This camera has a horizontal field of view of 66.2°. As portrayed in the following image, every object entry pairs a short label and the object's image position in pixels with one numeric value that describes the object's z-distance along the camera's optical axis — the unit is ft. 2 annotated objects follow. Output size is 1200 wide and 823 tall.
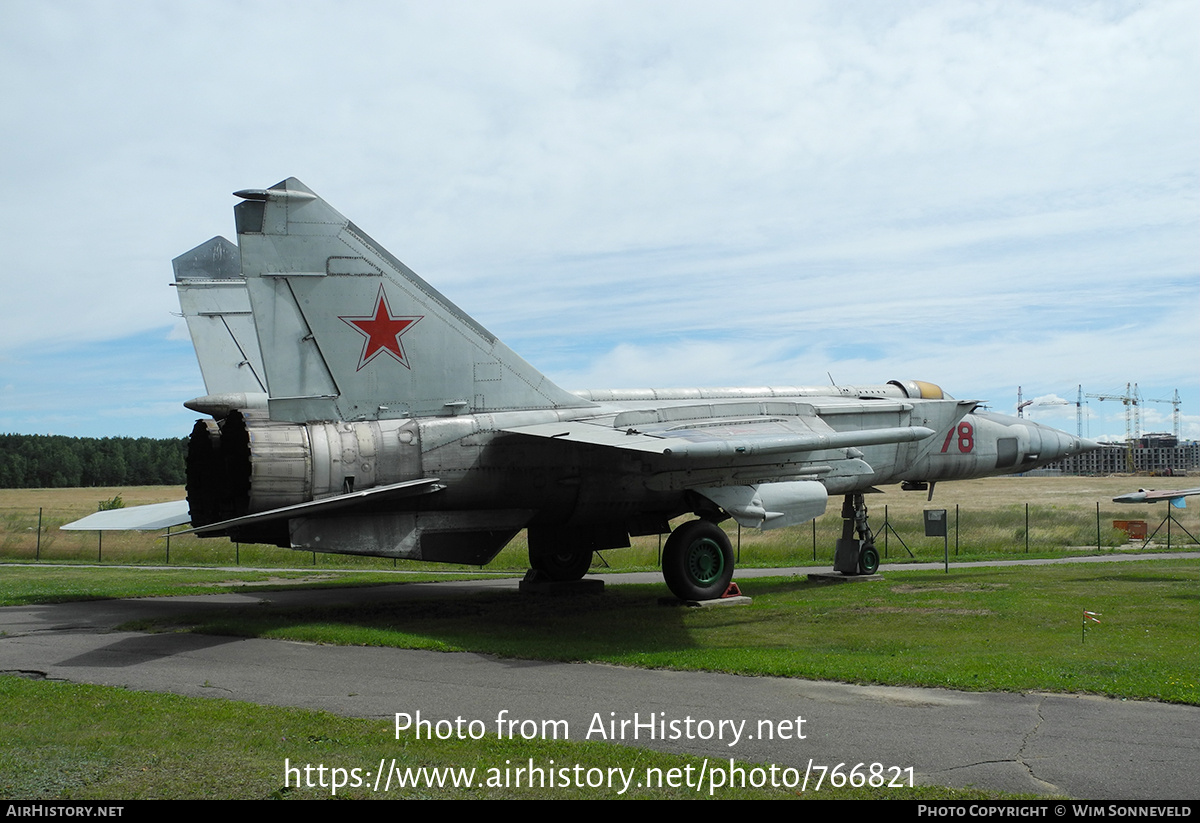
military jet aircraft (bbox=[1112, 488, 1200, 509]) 58.08
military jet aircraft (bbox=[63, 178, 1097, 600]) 40.98
